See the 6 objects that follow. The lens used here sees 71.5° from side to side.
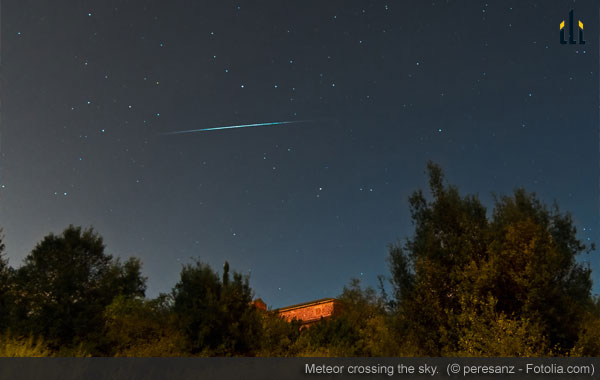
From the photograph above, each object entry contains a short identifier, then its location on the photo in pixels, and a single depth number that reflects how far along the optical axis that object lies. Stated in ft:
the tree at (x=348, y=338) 68.59
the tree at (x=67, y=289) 80.79
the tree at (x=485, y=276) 57.62
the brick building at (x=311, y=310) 207.51
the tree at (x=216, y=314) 74.13
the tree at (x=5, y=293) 84.74
